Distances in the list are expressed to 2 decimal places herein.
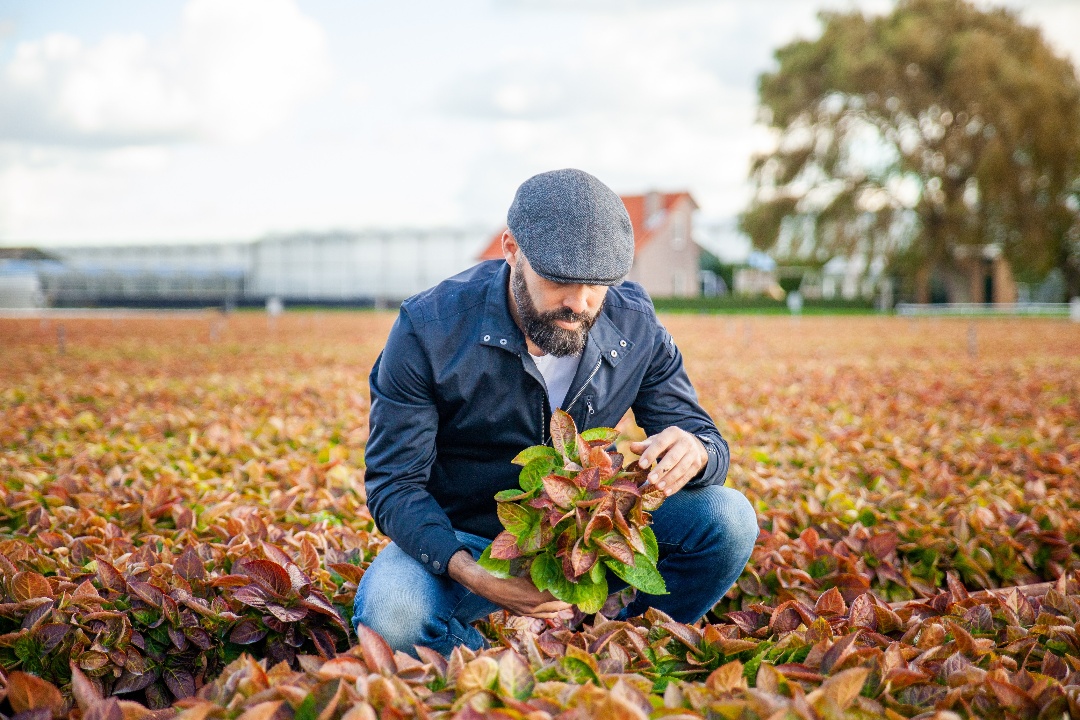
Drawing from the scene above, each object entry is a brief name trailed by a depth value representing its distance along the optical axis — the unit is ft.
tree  95.35
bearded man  7.75
